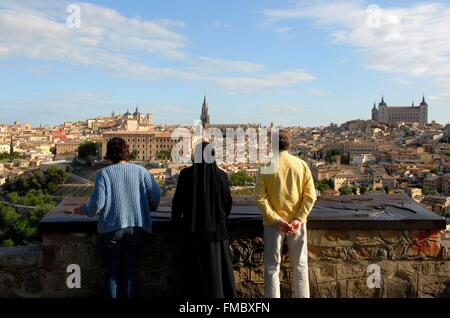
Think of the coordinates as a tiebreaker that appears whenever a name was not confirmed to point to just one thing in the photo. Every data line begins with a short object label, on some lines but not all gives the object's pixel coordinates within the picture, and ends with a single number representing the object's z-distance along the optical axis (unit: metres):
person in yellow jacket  2.90
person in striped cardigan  2.91
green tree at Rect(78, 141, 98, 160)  63.11
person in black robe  2.84
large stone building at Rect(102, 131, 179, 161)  68.50
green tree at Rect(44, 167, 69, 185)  50.19
